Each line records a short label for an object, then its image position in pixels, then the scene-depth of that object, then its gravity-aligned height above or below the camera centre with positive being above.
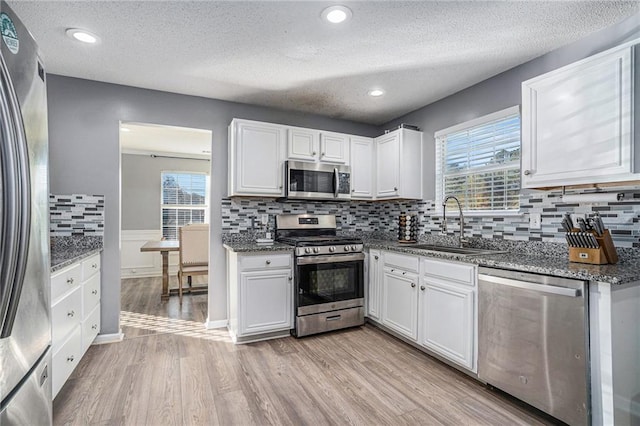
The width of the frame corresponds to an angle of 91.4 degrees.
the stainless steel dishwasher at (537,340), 1.60 -0.74
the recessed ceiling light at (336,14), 1.82 +1.18
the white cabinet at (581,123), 1.69 +0.53
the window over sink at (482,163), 2.60 +0.45
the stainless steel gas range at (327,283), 2.97 -0.72
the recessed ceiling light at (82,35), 2.07 +1.20
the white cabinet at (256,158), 3.08 +0.54
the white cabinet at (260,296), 2.80 -0.78
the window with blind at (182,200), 6.18 +0.23
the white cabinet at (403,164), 3.40 +0.52
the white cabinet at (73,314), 1.82 -0.71
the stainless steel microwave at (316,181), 3.25 +0.32
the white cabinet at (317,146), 3.31 +0.72
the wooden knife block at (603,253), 1.82 -0.25
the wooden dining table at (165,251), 4.33 -0.57
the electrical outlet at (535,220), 2.33 -0.08
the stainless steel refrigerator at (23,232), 0.93 -0.06
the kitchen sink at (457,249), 2.47 -0.35
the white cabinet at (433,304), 2.20 -0.76
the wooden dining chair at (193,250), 4.37 -0.55
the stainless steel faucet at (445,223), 2.82 -0.11
